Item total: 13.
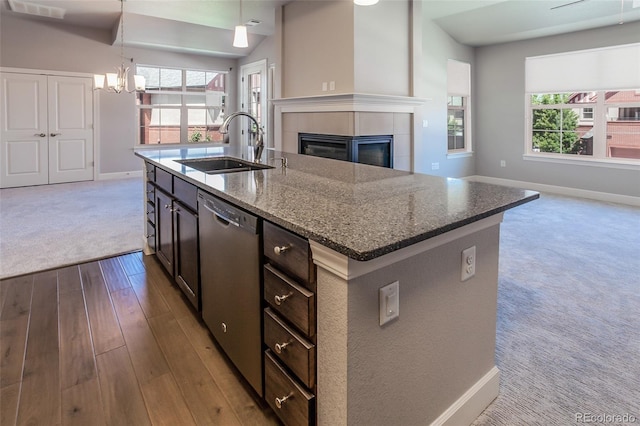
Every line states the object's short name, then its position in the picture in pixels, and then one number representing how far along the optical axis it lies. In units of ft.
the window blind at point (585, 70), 18.57
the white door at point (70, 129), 23.21
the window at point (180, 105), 26.89
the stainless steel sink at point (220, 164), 9.01
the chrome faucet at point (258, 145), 9.60
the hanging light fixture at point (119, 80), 17.29
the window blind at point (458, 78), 23.42
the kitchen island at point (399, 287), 3.65
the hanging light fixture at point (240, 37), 10.78
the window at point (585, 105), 18.99
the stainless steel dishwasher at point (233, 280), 5.02
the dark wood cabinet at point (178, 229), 7.21
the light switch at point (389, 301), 3.83
